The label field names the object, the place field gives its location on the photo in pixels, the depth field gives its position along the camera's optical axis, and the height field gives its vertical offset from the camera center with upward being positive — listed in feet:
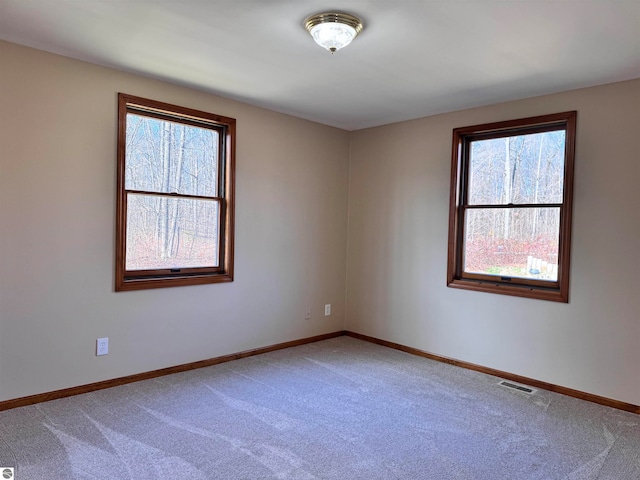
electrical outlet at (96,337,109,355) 10.47 -3.02
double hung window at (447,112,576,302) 11.37 +0.84
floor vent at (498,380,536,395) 11.28 -4.09
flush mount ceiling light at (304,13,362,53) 7.53 +3.70
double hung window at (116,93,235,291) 11.02 +0.85
